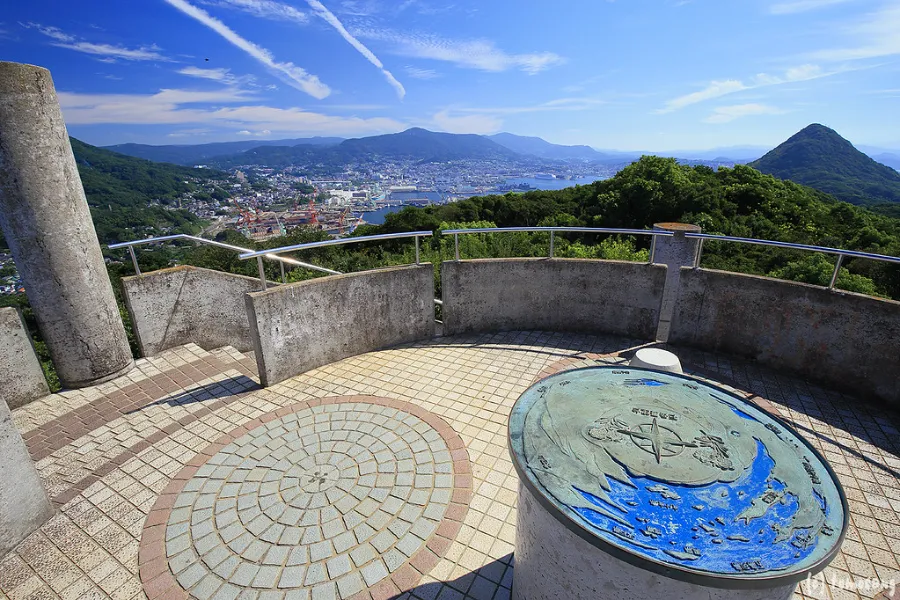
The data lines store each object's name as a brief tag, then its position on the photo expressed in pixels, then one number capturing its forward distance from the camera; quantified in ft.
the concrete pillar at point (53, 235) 14.20
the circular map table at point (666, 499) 5.57
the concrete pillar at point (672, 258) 18.66
